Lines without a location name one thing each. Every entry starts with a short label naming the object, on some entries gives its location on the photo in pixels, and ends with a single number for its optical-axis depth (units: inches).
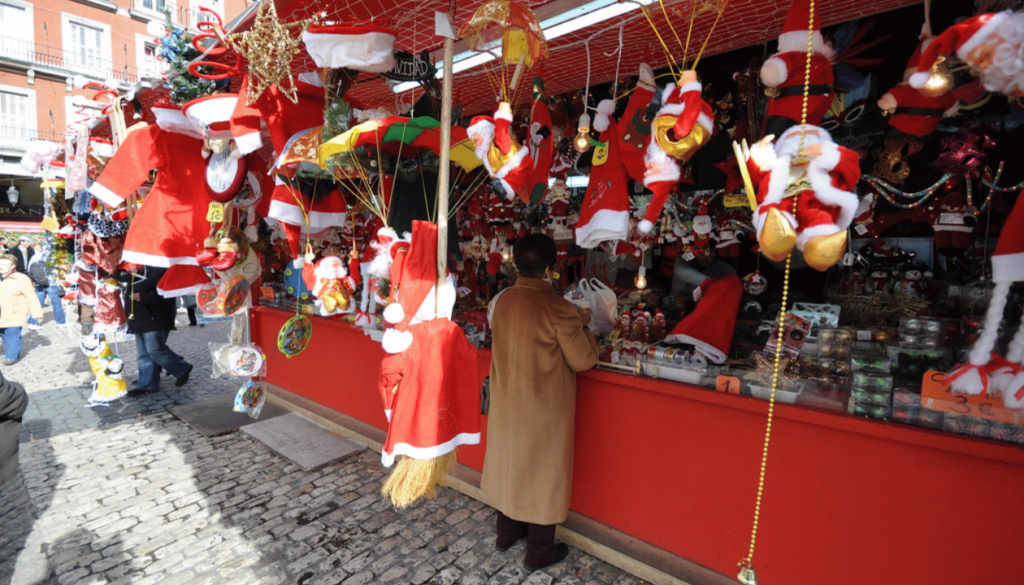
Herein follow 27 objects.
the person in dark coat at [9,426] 97.7
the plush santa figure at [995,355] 55.4
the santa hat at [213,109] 114.9
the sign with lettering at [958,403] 70.8
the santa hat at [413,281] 90.2
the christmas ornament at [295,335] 144.1
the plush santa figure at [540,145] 92.9
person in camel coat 99.3
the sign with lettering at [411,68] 102.9
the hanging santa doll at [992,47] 47.4
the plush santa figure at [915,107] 68.7
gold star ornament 97.1
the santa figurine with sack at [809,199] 52.3
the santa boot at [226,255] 134.6
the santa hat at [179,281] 152.9
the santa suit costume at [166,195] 136.6
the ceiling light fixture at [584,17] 95.0
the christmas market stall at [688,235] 70.6
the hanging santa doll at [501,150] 79.7
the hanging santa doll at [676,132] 66.8
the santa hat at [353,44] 90.9
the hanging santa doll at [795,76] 69.9
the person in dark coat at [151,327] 219.6
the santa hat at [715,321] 139.6
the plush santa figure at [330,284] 124.9
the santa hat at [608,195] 98.4
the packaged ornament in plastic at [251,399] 150.1
